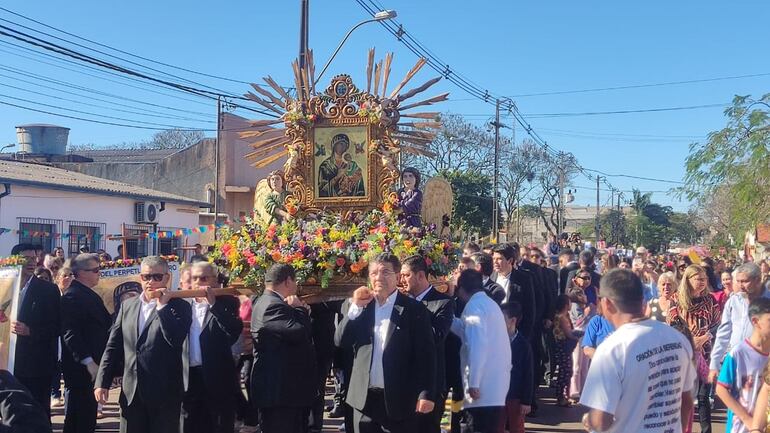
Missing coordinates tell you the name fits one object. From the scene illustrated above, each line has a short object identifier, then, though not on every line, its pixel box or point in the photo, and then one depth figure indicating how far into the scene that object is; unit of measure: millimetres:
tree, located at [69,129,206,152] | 51531
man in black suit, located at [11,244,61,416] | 6711
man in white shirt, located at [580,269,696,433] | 3348
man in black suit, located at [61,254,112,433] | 6203
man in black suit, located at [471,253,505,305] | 6914
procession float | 8695
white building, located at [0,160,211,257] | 20516
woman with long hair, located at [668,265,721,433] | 6980
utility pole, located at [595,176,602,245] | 52541
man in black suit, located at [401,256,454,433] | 5285
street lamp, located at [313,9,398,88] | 15152
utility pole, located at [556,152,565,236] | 45500
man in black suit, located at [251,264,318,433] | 5477
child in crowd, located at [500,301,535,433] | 6262
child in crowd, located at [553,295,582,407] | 8953
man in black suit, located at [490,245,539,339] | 7867
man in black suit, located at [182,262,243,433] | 5594
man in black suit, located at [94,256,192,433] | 5398
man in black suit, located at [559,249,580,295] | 11008
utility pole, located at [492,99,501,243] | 29922
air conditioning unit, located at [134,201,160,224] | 25708
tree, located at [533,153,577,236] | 44750
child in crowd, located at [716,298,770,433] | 4551
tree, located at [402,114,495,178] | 38250
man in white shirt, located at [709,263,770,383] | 6352
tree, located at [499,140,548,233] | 41969
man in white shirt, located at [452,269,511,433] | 5359
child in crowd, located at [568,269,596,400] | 8938
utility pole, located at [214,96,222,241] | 26438
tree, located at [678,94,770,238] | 17453
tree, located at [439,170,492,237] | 37938
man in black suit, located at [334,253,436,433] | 5000
